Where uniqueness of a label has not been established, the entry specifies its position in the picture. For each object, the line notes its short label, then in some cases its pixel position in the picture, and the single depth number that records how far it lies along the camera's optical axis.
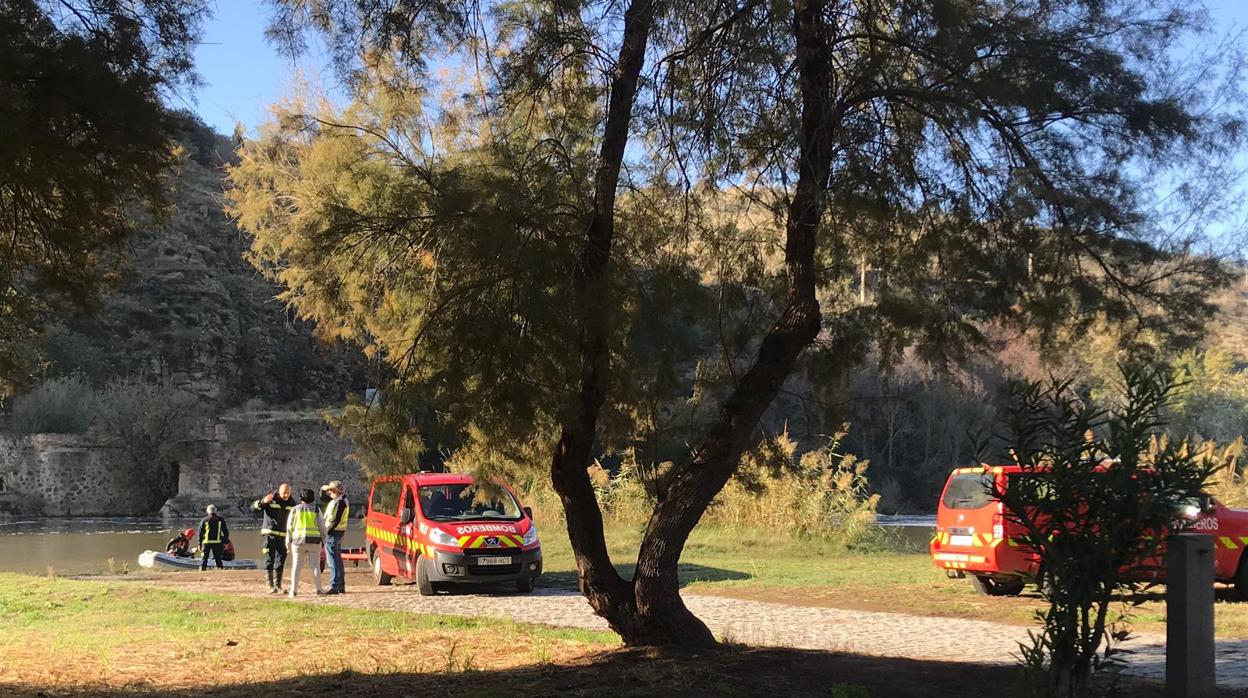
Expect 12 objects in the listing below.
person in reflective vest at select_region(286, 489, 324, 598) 15.08
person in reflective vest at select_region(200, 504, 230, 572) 20.23
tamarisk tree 7.23
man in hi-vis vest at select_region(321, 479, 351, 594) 15.05
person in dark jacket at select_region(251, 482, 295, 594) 15.42
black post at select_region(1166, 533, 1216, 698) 6.64
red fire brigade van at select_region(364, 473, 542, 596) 14.80
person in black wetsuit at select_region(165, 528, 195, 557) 23.42
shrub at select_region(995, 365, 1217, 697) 5.27
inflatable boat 21.33
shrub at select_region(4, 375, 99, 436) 44.38
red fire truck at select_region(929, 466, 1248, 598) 12.97
